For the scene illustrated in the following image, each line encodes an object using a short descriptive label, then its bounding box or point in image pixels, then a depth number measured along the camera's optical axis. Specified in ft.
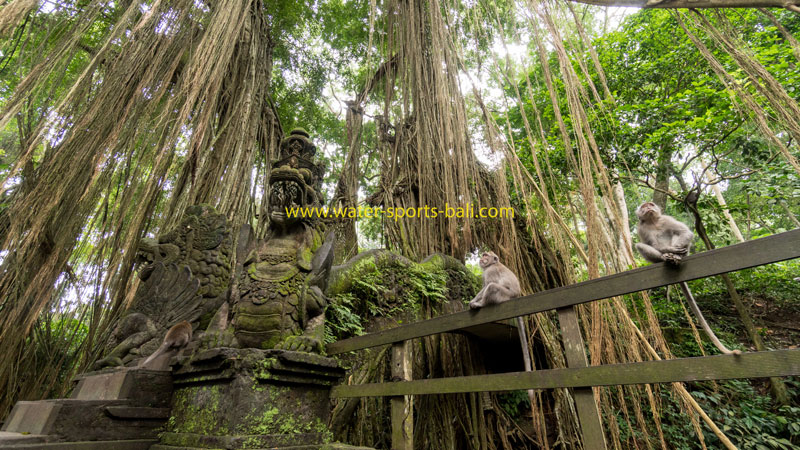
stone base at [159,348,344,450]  5.66
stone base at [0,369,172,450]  5.91
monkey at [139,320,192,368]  7.45
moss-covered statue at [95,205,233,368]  7.68
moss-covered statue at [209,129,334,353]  6.79
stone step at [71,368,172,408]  6.60
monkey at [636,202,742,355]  4.41
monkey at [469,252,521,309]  8.42
